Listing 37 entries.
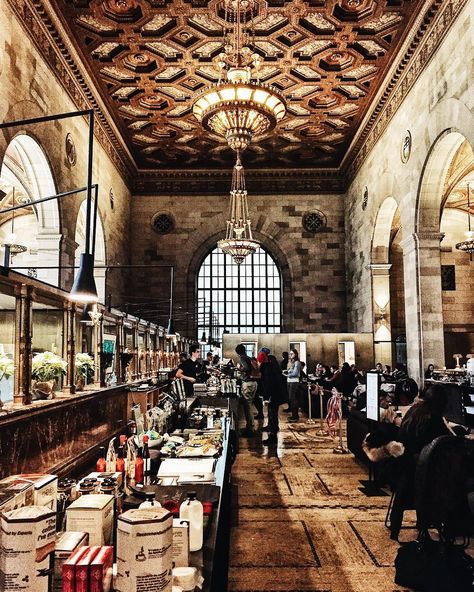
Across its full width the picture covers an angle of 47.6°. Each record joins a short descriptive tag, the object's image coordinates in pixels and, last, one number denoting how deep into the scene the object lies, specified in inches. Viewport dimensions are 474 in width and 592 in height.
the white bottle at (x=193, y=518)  77.3
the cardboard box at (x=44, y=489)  72.8
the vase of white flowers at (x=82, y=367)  180.4
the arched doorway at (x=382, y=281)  574.2
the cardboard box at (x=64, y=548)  62.0
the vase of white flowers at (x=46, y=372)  142.7
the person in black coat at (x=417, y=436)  171.9
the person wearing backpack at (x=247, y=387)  376.8
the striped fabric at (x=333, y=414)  346.9
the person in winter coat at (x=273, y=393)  352.8
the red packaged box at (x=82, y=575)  56.9
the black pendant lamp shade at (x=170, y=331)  411.9
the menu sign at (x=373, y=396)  221.9
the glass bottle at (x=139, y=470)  108.2
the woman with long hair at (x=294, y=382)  460.8
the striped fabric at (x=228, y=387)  358.0
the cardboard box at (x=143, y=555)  56.8
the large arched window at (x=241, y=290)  776.3
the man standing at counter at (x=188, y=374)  318.3
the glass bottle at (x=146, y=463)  109.4
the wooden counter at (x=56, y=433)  107.2
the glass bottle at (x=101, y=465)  109.2
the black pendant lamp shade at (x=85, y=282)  112.5
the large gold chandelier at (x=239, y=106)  316.2
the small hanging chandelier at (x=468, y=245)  644.6
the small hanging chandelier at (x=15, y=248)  528.9
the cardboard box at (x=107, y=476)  95.3
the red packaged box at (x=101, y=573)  57.3
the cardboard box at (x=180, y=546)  69.2
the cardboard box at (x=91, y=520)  69.8
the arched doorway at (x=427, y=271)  418.0
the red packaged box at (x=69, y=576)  56.6
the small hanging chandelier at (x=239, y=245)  576.8
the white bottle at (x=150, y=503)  65.2
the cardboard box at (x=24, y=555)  55.7
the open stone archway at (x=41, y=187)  391.6
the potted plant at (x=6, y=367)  134.0
